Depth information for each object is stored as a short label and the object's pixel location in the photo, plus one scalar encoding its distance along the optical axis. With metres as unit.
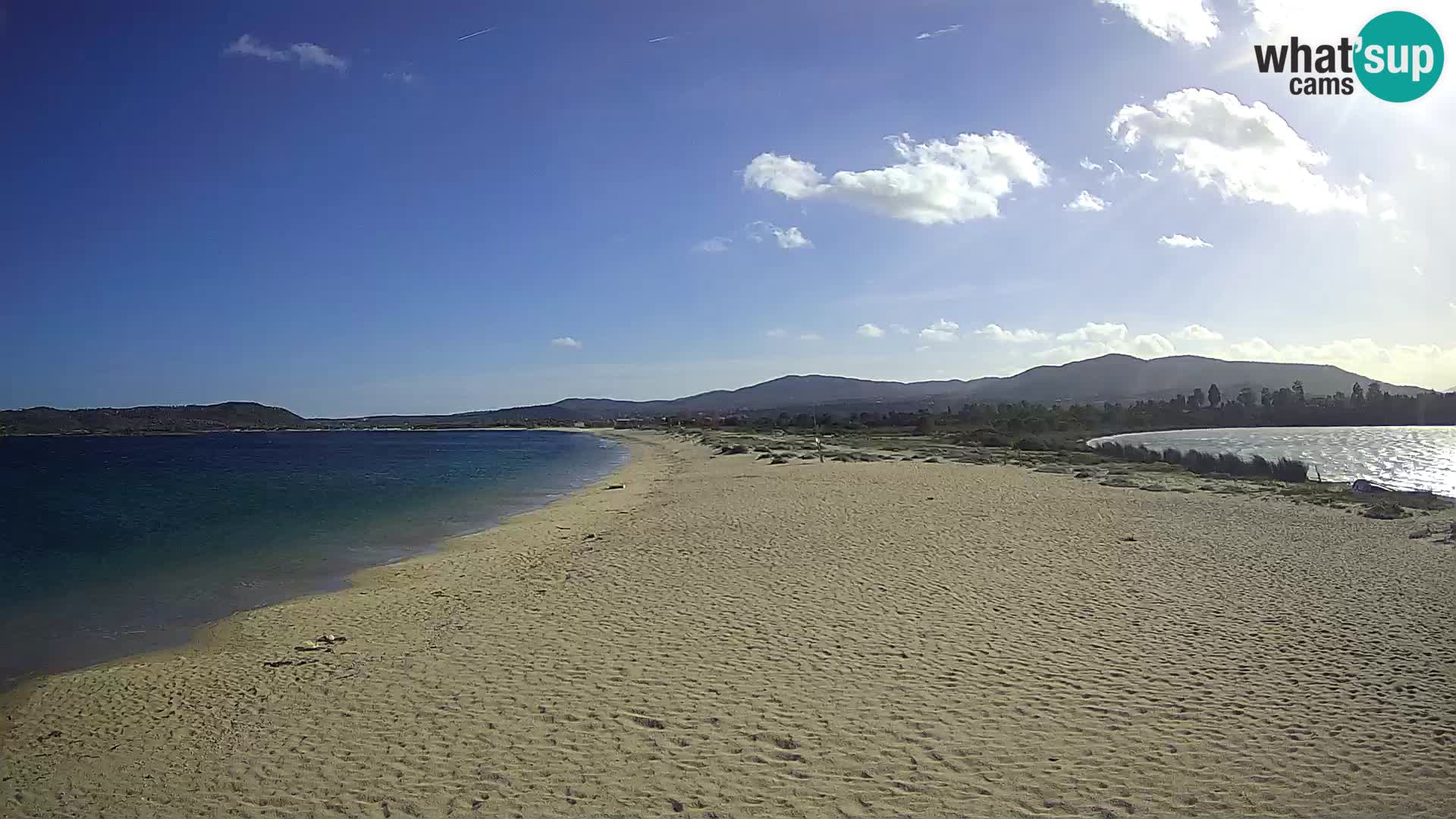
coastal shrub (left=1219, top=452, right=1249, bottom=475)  30.88
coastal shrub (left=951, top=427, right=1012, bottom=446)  55.24
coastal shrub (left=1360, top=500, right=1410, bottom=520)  17.69
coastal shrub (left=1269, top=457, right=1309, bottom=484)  28.56
